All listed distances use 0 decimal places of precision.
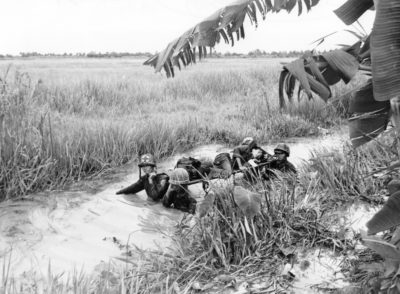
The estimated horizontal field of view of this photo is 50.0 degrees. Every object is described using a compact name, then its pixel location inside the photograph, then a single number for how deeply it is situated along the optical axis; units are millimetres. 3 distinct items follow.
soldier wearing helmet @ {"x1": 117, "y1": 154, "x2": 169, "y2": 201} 3482
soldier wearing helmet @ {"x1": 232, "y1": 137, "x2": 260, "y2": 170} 4012
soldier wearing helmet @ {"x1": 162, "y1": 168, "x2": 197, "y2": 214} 3352
